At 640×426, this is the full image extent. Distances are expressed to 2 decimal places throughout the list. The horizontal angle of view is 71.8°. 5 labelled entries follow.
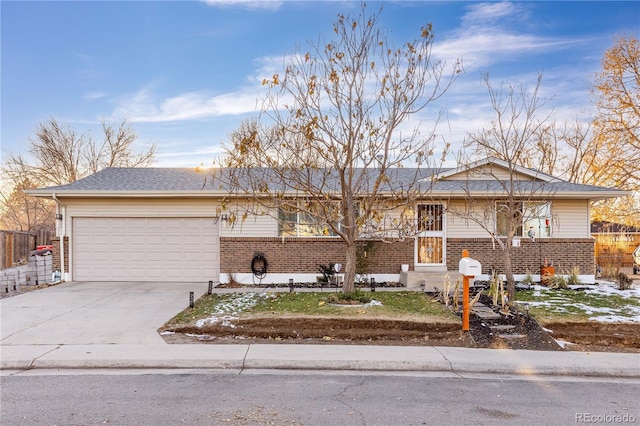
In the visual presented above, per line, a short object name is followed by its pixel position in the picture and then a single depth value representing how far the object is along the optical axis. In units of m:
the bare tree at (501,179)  11.61
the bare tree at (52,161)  31.97
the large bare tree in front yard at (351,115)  9.68
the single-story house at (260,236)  14.09
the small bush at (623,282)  13.07
